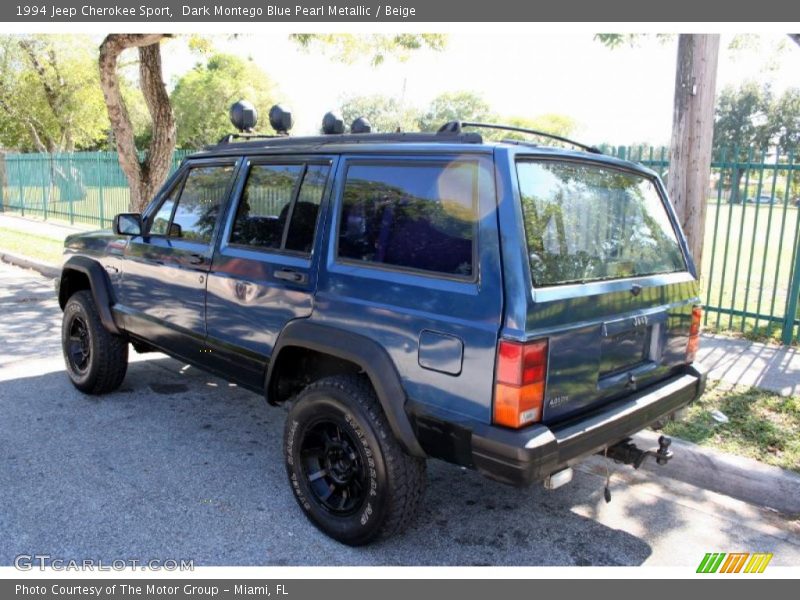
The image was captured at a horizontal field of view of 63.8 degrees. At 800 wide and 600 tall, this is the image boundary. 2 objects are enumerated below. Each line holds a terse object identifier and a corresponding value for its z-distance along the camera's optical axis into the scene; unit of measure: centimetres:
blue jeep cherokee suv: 261
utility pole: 512
